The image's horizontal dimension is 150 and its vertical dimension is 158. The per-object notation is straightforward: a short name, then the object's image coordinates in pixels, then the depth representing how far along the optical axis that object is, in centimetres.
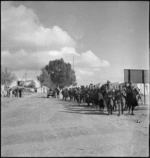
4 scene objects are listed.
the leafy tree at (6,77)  6132
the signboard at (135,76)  1986
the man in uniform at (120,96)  1455
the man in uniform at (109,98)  1475
